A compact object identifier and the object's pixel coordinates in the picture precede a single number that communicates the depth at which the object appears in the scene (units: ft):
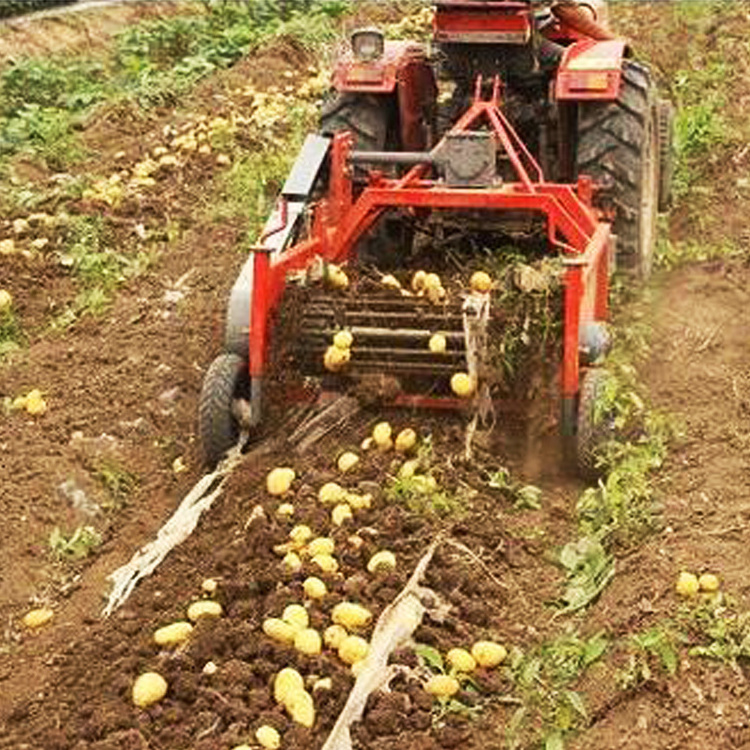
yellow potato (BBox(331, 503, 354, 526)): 21.43
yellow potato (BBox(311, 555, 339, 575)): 20.07
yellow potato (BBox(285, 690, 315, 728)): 17.35
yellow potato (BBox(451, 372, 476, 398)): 23.68
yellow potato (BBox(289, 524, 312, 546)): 20.81
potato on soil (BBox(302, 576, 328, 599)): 19.45
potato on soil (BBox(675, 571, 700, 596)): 19.15
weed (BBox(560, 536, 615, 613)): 20.33
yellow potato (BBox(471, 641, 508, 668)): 18.78
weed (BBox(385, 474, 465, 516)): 22.06
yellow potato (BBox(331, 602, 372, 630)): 19.06
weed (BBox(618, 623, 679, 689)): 17.52
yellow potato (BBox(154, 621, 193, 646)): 18.86
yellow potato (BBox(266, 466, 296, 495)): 22.56
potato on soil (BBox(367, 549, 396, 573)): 20.35
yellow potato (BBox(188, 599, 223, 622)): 19.35
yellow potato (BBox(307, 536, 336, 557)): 20.43
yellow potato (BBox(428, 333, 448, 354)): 24.00
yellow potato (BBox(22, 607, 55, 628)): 21.85
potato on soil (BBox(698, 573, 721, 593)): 19.22
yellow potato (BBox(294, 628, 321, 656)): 18.38
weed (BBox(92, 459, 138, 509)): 25.55
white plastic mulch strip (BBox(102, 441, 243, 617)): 21.48
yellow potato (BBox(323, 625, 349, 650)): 18.67
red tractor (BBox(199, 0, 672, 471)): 24.40
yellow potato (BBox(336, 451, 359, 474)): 23.11
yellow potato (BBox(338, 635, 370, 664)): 18.42
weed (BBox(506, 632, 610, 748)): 17.22
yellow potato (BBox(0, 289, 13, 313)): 32.86
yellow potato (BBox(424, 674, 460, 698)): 17.99
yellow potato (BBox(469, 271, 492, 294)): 25.54
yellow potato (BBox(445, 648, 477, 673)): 18.56
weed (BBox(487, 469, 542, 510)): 23.24
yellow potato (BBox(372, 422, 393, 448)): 23.65
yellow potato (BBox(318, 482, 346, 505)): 22.00
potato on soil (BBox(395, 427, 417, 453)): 23.63
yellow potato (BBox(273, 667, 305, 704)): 17.63
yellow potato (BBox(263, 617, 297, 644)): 18.58
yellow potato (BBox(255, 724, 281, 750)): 16.88
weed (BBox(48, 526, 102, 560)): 23.90
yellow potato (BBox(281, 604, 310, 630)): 18.80
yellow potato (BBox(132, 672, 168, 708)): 17.70
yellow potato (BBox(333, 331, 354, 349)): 24.32
